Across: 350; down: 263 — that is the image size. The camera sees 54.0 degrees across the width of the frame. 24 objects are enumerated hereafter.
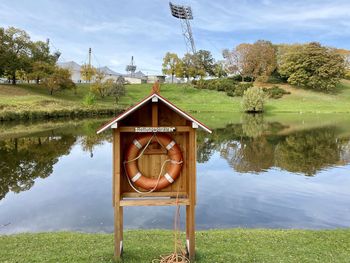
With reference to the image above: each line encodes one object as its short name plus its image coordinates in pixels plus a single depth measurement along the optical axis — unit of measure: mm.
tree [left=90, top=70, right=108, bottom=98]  53719
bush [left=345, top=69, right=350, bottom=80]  73300
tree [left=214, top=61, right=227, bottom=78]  79562
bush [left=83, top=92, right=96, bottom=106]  46688
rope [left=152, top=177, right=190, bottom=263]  6043
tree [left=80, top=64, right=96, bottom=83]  57156
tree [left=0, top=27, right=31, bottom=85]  52541
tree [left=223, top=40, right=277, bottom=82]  70125
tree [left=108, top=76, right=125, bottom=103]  53062
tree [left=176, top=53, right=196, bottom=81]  69125
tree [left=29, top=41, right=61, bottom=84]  53625
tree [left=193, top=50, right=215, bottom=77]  80906
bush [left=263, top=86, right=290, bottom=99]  59288
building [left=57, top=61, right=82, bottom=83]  100688
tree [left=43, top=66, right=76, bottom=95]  51050
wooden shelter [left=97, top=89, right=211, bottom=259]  6102
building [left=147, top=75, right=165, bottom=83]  85931
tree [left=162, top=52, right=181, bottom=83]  70000
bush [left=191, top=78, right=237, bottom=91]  64113
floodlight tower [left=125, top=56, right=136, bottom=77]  98500
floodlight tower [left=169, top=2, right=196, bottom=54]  70938
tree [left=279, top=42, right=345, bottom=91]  62406
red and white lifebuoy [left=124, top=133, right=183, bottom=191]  6273
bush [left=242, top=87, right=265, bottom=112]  49178
